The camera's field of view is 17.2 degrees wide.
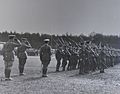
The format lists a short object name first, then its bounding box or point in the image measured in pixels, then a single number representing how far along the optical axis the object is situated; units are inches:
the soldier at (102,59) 1142.5
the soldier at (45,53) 863.7
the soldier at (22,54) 902.4
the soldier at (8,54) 762.2
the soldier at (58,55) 1144.3
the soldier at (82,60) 1018.6
